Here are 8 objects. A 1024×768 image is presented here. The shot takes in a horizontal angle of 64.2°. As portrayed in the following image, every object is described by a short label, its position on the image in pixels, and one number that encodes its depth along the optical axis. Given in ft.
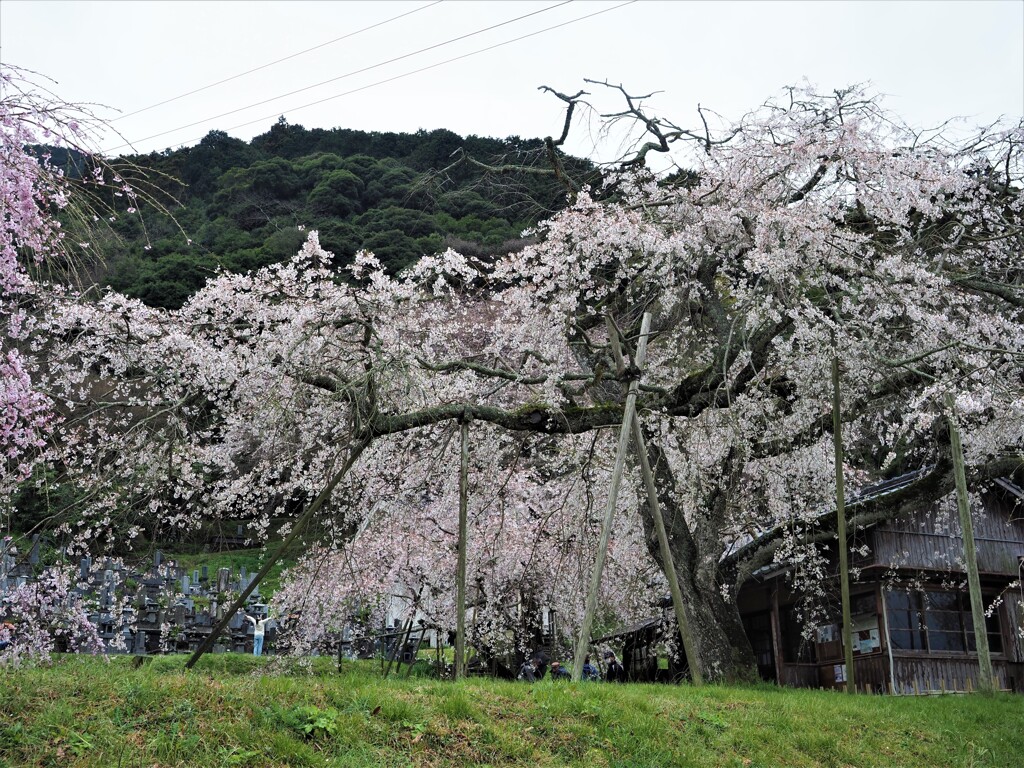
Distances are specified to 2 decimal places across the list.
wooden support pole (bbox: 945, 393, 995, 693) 32.71
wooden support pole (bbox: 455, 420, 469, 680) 26.27
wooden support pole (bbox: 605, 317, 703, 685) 28.68
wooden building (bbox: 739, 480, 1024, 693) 50.39
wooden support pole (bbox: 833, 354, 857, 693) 31.32
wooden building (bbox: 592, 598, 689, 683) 54.95
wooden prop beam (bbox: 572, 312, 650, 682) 26.99
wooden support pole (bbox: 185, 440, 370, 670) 25.91
